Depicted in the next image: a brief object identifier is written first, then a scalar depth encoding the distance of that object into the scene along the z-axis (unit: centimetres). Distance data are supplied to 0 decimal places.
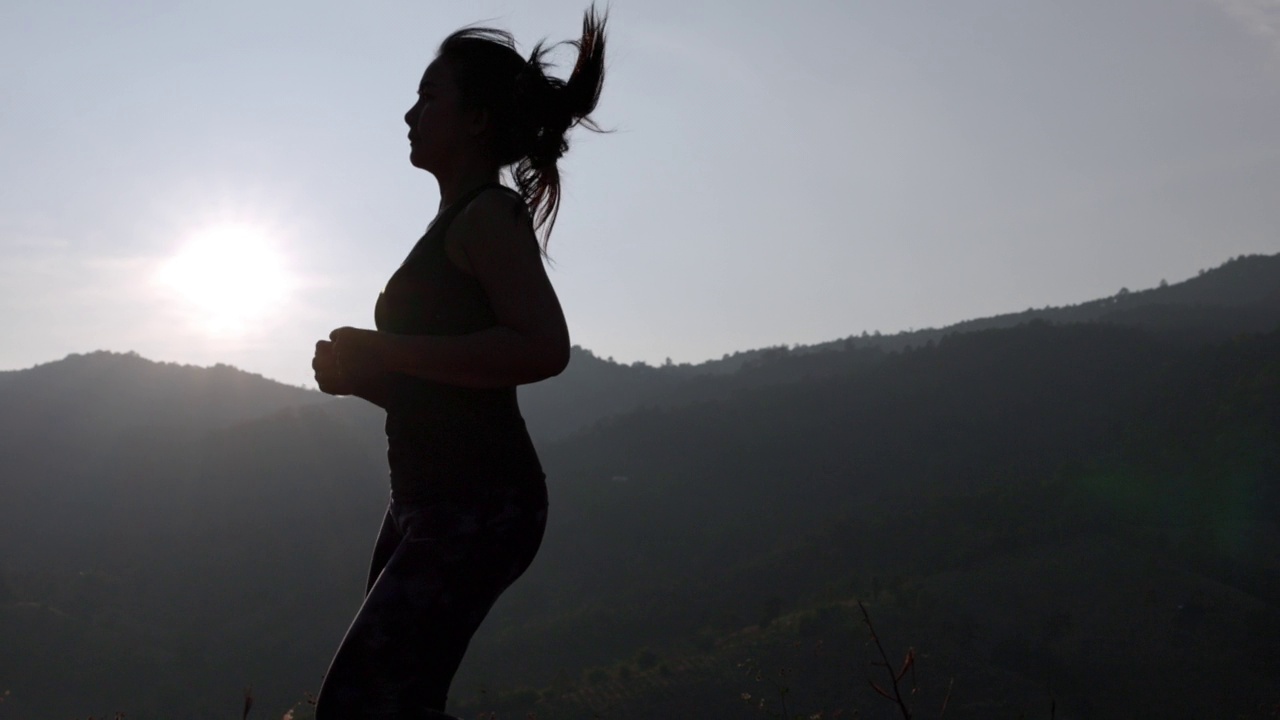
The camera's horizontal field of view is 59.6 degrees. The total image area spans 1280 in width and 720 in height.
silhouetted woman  188
